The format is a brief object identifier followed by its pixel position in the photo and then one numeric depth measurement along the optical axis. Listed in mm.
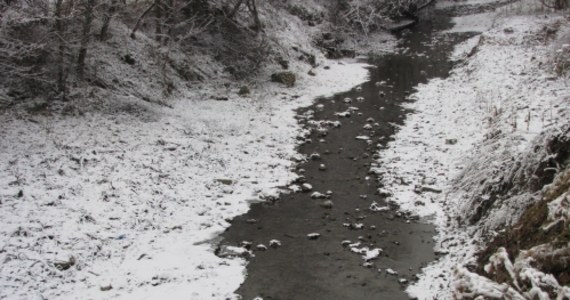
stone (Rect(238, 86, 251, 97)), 17844
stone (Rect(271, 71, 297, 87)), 19656
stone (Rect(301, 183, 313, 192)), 11036
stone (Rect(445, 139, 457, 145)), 12632
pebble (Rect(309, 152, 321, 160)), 12852
